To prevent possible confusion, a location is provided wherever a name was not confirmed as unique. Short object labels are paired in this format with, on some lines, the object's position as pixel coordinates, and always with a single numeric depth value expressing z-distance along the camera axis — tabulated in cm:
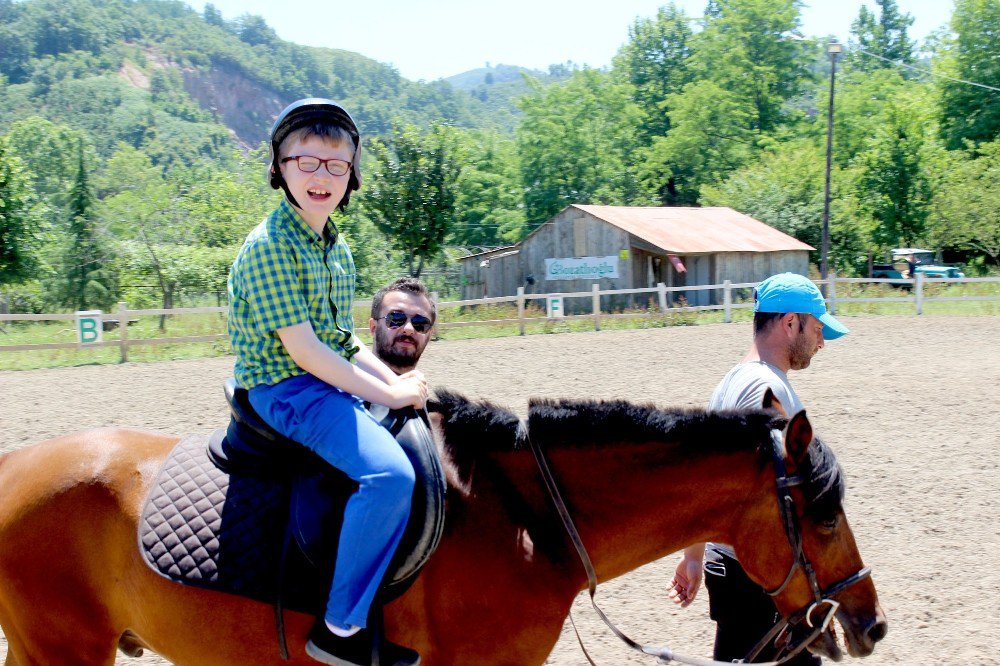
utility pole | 2892
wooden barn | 3133
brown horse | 257
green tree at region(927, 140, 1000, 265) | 3675
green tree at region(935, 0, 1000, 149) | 4862
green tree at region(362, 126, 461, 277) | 3166
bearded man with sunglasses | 448
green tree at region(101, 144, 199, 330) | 3278
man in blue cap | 337
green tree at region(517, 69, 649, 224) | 5534
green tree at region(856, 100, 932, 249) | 4278
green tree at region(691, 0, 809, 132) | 6538
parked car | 3762
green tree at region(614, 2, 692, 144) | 7244
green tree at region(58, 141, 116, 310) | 3653
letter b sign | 1862
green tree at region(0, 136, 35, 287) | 2842
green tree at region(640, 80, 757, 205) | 5947
